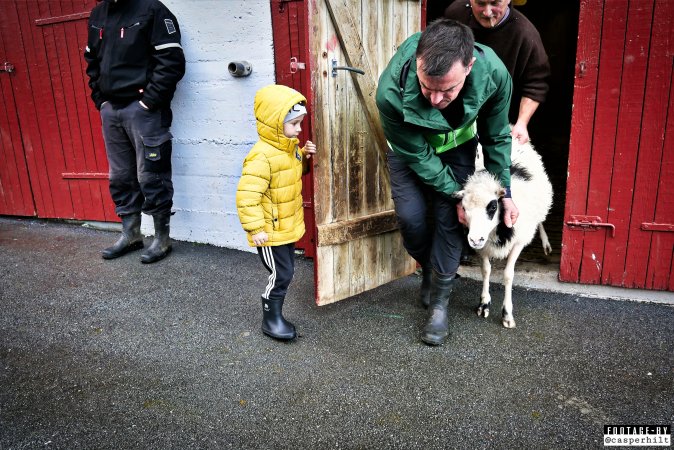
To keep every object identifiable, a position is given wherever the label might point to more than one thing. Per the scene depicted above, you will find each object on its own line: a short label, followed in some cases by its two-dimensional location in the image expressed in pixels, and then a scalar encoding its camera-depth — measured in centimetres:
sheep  309
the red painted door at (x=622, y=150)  351
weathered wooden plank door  334
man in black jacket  441
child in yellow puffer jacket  297
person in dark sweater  366
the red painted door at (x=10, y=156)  589
